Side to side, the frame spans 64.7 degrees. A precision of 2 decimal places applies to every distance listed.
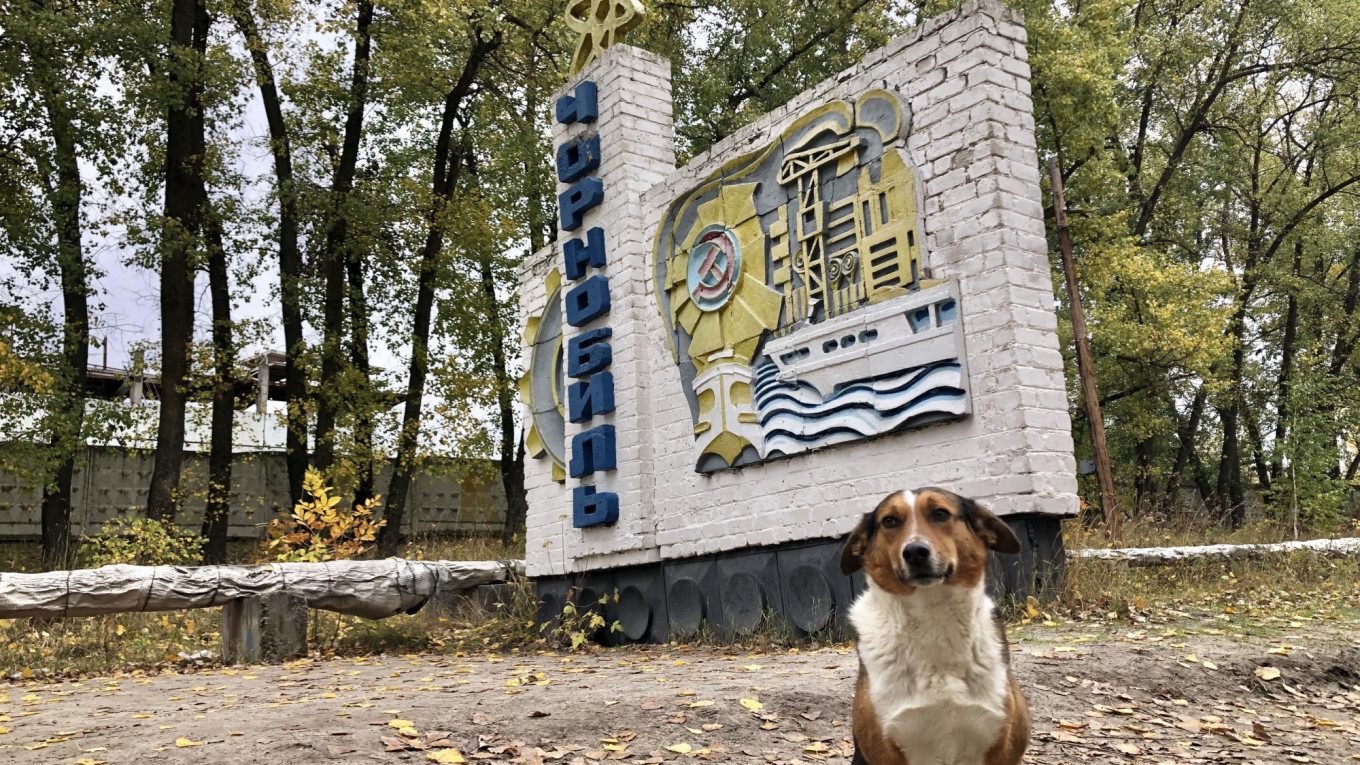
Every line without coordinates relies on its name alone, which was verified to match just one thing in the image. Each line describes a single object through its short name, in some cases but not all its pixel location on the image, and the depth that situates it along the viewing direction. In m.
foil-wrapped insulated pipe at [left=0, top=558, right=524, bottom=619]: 8.43
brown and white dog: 3.20
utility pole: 14.02
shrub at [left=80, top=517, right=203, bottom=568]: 13.37
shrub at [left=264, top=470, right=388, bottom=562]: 11.33
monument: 7.06
